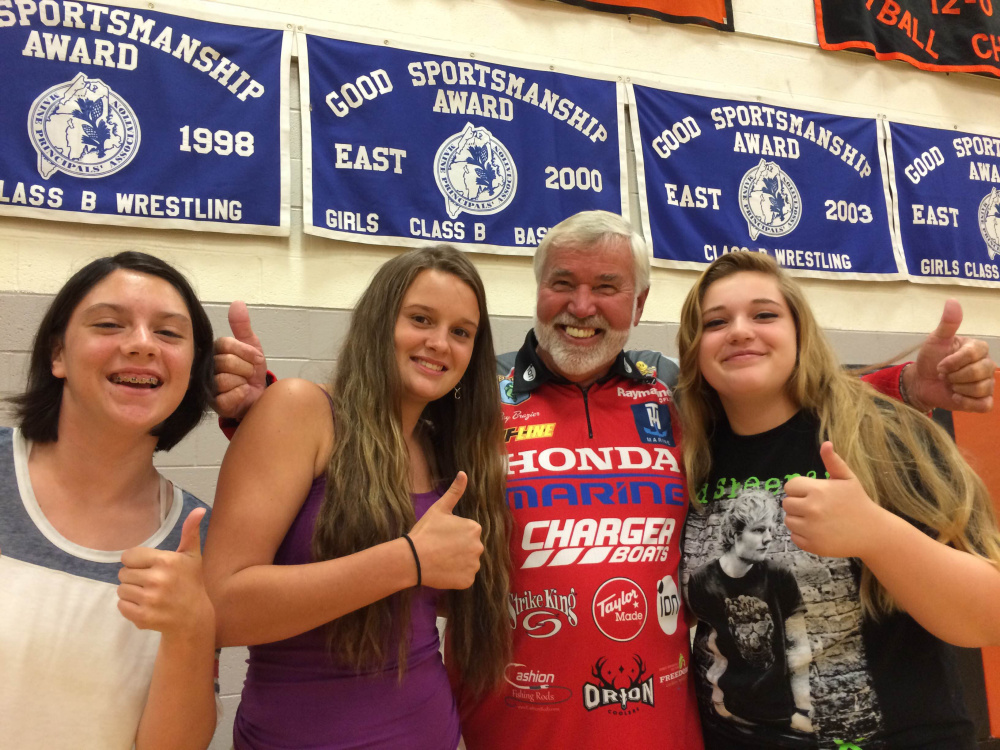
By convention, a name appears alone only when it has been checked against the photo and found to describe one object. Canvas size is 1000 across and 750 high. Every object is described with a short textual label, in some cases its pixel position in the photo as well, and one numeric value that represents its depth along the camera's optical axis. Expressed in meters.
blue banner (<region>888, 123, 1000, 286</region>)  3.80
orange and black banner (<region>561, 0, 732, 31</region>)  3.40
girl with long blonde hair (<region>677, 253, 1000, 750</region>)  1.29
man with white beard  1.52
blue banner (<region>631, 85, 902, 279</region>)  3.38
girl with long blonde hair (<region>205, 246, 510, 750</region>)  1.23
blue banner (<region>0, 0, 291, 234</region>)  2.53
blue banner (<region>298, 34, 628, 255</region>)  2.89
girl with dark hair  1.12
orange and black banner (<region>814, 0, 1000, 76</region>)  3.77
